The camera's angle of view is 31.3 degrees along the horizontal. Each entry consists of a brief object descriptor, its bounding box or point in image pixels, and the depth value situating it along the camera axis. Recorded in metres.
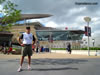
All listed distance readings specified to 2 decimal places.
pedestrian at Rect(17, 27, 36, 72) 6.90
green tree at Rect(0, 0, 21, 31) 12.98
